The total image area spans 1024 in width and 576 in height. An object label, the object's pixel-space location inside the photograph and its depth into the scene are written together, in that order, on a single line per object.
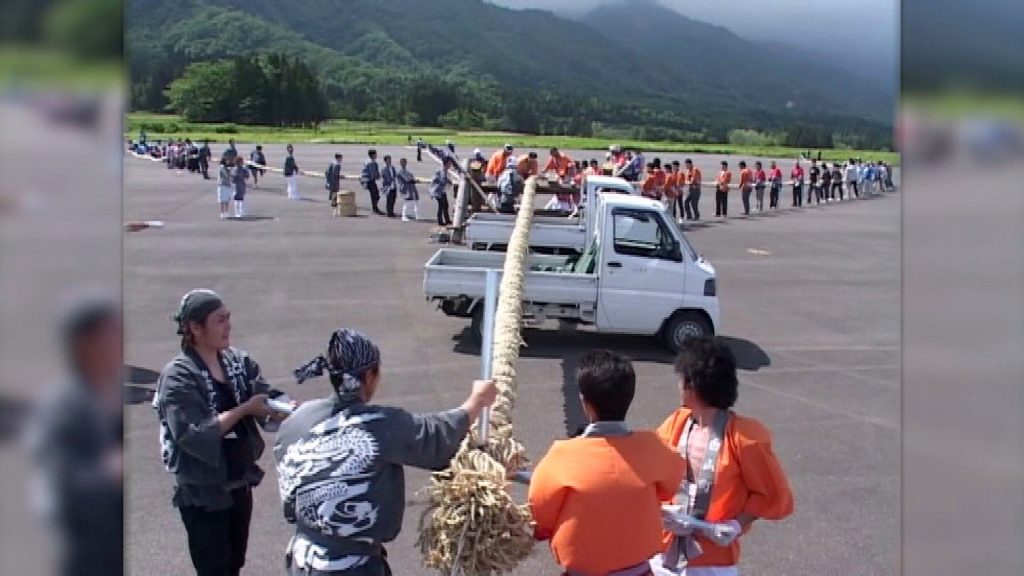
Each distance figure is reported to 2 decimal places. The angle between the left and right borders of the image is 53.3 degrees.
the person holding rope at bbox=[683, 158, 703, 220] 30.40
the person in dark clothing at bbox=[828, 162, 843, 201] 40.00
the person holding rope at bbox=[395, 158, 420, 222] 28.03
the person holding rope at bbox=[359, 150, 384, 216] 29.59
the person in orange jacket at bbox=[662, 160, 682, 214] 29.09
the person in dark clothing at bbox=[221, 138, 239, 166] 27.61
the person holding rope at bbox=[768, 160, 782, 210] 35.31
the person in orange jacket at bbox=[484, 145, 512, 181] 23.23
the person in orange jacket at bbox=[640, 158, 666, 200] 28.31
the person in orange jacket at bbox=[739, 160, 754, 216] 33.22
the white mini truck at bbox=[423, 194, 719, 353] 12.38
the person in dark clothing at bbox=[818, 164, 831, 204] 39.30
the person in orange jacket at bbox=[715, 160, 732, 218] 31.23
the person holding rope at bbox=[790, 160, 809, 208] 37.19
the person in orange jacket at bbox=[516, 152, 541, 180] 22.22
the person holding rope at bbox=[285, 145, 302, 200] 32.34
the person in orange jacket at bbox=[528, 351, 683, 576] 3.36
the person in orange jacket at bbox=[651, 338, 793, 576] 3.66
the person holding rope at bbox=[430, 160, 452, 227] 26.19
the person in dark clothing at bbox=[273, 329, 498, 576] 3.40
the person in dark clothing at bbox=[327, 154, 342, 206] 31.37
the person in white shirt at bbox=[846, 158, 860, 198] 40.56
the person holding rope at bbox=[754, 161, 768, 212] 34.66
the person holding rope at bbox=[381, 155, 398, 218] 28.92
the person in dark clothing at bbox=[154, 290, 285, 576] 4.11
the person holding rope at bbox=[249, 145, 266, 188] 37.75
